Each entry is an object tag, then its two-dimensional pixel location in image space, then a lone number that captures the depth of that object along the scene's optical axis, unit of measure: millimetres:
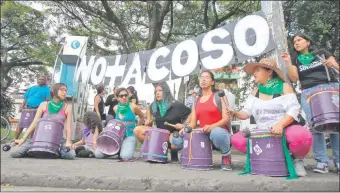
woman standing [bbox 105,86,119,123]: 7373
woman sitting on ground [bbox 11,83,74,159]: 4939
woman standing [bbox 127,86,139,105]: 6102
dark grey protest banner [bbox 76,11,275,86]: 4896
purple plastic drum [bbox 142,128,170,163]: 4723
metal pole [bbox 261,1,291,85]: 4402
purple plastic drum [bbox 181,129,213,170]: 4016
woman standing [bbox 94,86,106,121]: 7462
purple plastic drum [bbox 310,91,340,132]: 3410
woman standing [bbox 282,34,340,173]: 3760
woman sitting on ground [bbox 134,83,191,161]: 4973
